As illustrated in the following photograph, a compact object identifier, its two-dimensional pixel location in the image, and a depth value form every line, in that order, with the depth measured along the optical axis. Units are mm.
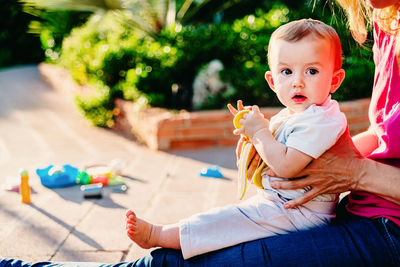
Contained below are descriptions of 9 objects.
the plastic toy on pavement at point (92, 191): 3275
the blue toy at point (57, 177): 3496
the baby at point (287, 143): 1743
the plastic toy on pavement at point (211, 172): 3736
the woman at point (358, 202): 1659
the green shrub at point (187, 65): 4980
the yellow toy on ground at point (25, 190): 3181
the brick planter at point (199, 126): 4566
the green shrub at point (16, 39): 9984
